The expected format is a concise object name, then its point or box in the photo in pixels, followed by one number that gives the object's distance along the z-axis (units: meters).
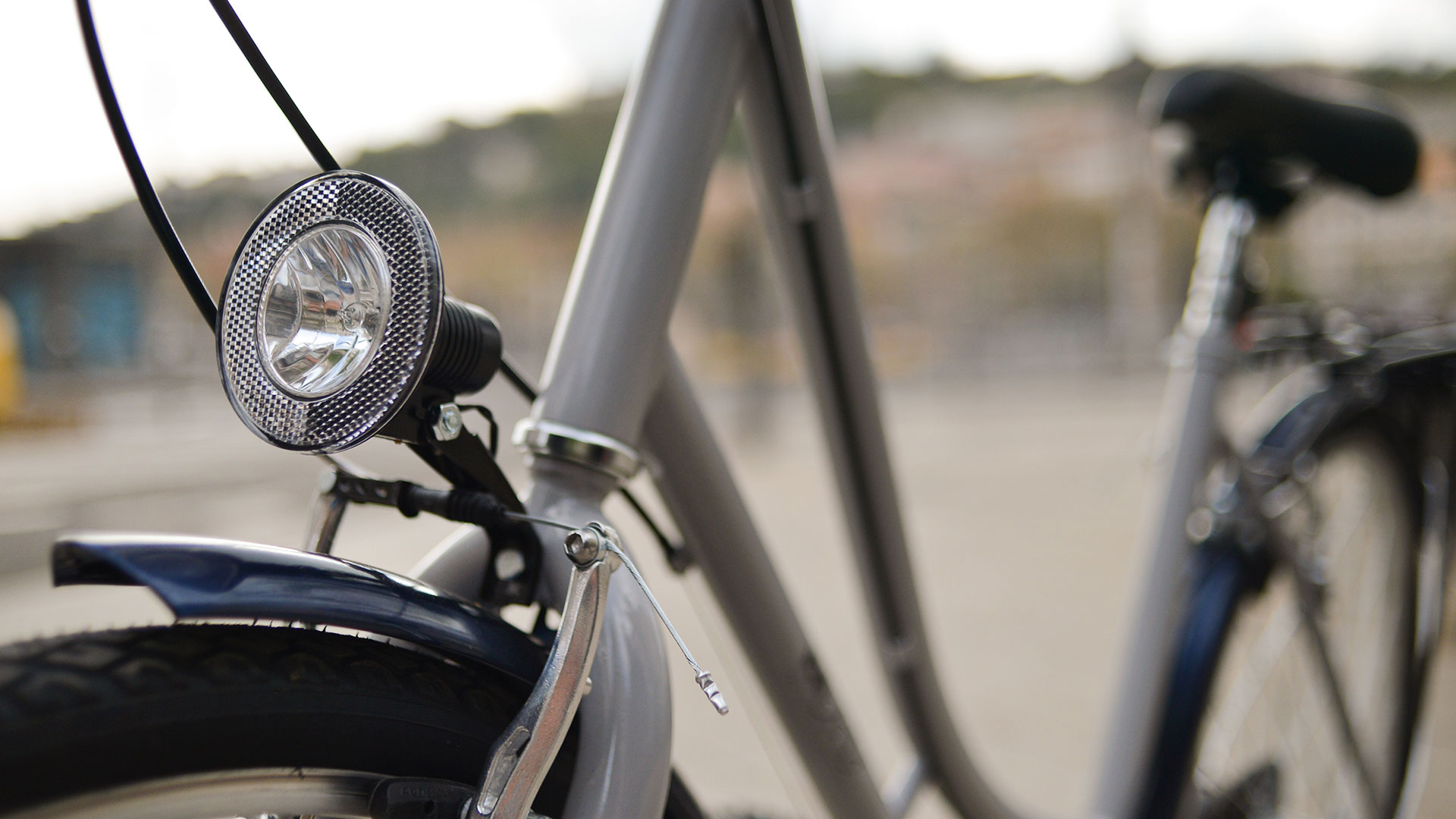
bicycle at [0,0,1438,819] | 0.38
